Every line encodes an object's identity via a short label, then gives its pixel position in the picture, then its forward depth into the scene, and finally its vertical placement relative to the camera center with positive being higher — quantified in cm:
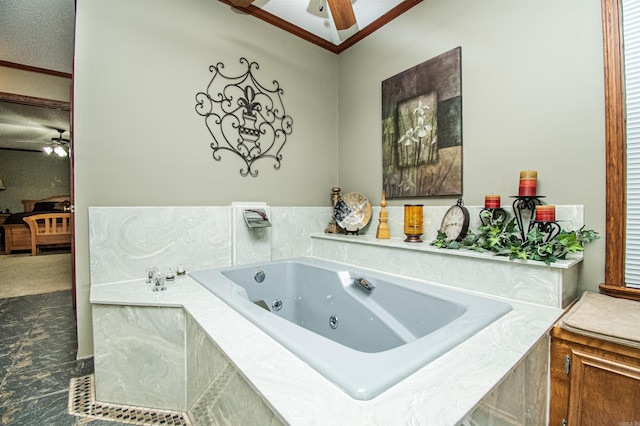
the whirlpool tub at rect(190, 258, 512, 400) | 71 -42
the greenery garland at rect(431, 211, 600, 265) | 118 -17
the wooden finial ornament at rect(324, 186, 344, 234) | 237 -13
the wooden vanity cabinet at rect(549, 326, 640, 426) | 83 -57
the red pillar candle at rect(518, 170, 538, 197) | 137 +11
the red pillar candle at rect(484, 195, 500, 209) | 150 +2
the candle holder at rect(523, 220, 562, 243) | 131 -11
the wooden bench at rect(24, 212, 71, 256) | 509 -36
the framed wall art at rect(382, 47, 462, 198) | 175 +54
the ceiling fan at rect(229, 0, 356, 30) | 139 +104
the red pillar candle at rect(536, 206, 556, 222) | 127 -4
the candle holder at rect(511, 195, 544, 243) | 141 -1
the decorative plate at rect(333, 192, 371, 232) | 226 -4
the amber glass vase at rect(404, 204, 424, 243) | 183 -11
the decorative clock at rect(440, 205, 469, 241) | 159 -10
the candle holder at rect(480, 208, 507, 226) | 154 -5
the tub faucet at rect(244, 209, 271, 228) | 199 -7
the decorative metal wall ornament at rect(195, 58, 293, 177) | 195 +70
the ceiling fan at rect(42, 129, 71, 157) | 606 +144
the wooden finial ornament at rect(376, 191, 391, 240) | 206 -14
